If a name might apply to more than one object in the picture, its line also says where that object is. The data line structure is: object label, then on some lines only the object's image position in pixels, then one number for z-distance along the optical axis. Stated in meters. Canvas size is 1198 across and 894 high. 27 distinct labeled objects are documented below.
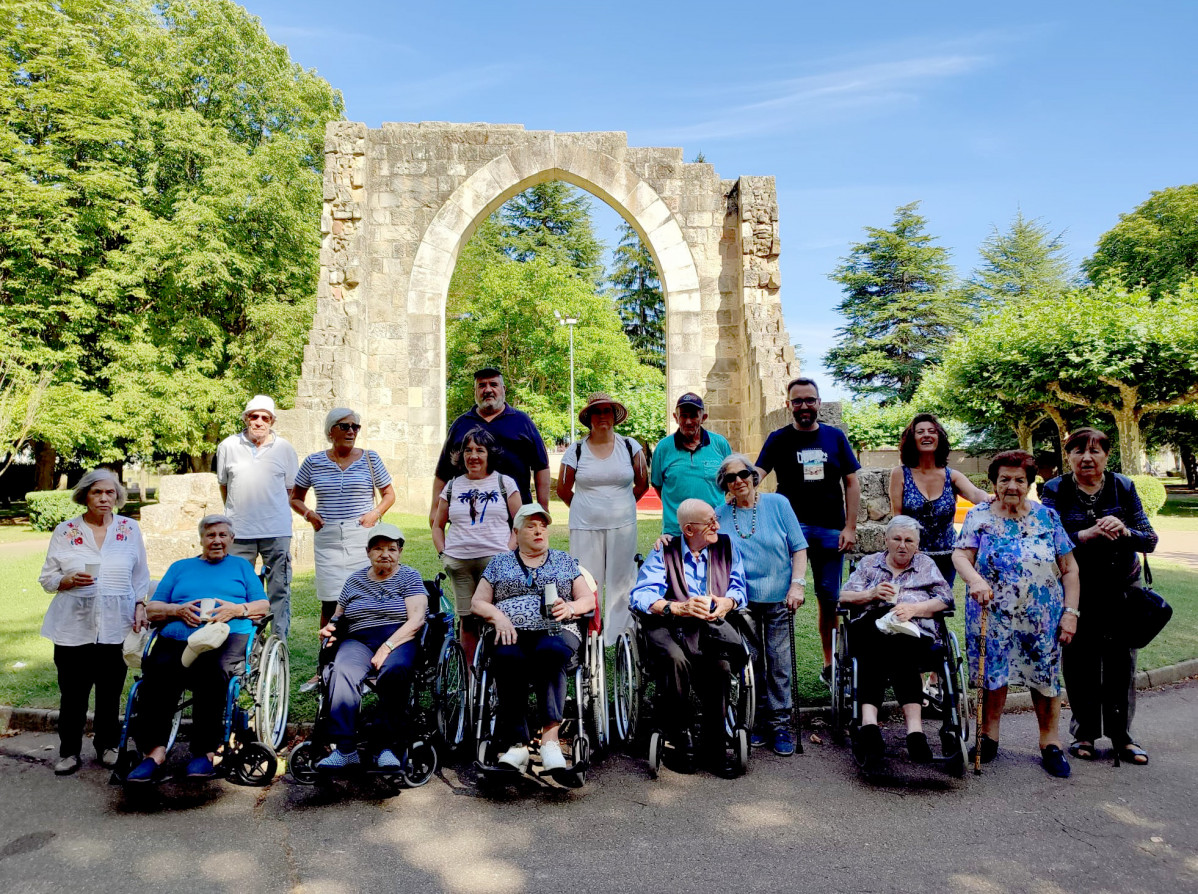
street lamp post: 29.56
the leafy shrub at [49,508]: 17.12
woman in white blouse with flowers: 4.27
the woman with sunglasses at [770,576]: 4.55
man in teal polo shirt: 5.14
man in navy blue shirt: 5.27
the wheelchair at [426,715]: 3.86
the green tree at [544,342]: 32.41
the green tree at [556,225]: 46.50
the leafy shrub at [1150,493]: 17.77
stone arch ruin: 14.55
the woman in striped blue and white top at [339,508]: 5.12
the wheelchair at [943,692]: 4.04
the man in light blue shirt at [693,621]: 4.14
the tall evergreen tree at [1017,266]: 43.91
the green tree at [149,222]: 17.88
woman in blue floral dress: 4.16
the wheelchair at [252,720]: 3.89
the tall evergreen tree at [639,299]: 48.03
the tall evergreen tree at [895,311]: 42.84
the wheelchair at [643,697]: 4.09
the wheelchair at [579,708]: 3.89
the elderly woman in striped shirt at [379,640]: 3.85
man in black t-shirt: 5.12
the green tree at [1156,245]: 27.83
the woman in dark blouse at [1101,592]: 4.30
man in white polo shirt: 5.41
